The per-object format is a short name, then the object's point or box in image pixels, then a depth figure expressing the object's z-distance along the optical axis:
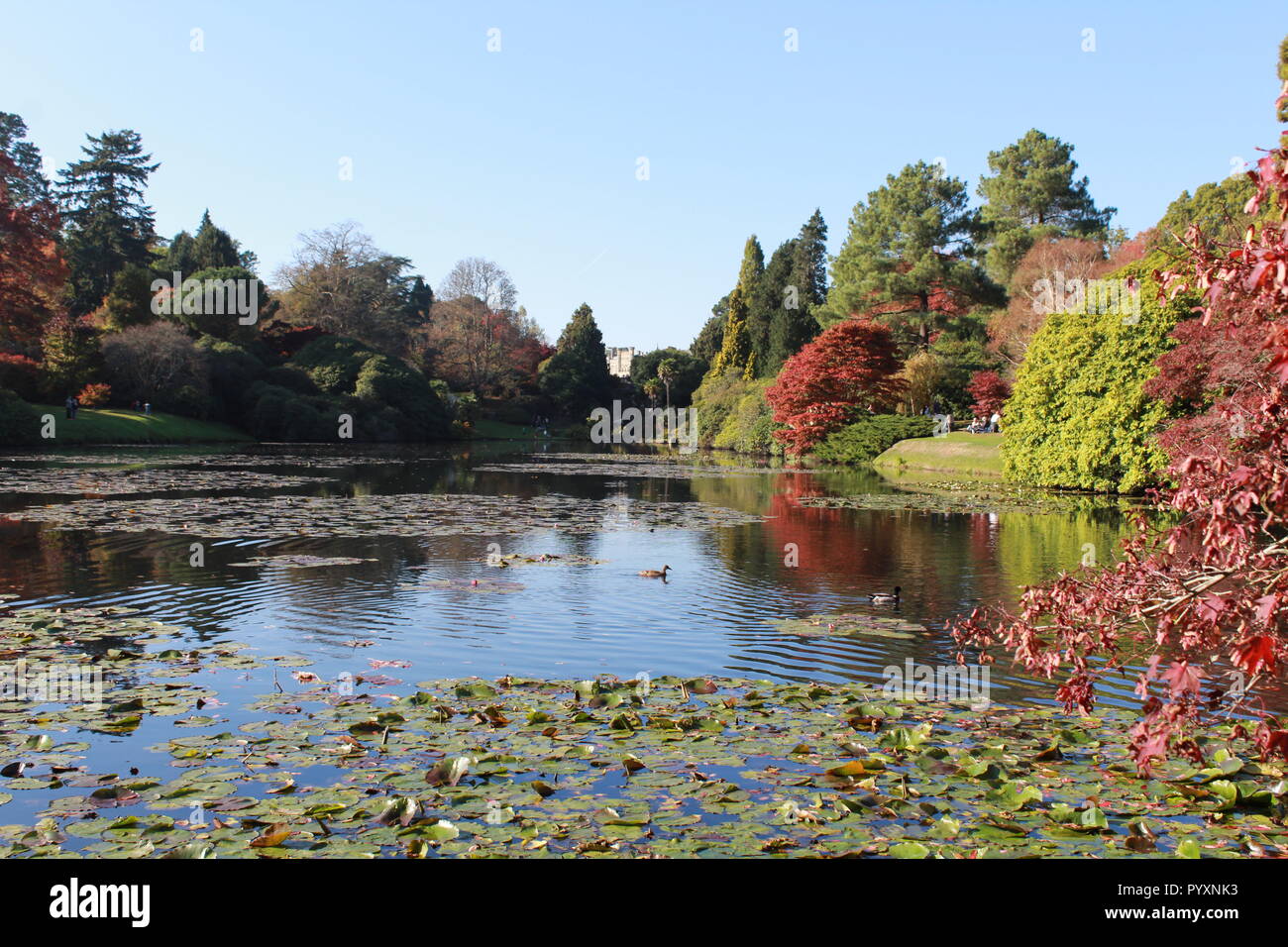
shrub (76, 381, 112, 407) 46.59
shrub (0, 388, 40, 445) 38.47
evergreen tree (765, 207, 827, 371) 64.38
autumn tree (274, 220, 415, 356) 74.50
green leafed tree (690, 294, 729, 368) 99.75
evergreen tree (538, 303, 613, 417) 85.25
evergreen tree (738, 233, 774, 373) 68.44
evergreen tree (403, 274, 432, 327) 97.44
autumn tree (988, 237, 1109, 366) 47.38
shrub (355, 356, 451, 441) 60.62
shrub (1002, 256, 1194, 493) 27.86
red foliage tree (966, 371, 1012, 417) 49.69
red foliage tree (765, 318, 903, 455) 49.22
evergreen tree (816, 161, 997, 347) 56.47
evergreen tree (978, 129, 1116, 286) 58.12
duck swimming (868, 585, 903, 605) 12.11
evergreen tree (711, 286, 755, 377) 72.69
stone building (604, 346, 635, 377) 162.80
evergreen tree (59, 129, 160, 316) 59.84
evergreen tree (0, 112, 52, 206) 63.93
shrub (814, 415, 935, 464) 48.00
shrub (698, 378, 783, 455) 58.67
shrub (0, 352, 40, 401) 42.59
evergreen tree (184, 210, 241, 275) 68.06
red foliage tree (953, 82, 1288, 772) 3.76
